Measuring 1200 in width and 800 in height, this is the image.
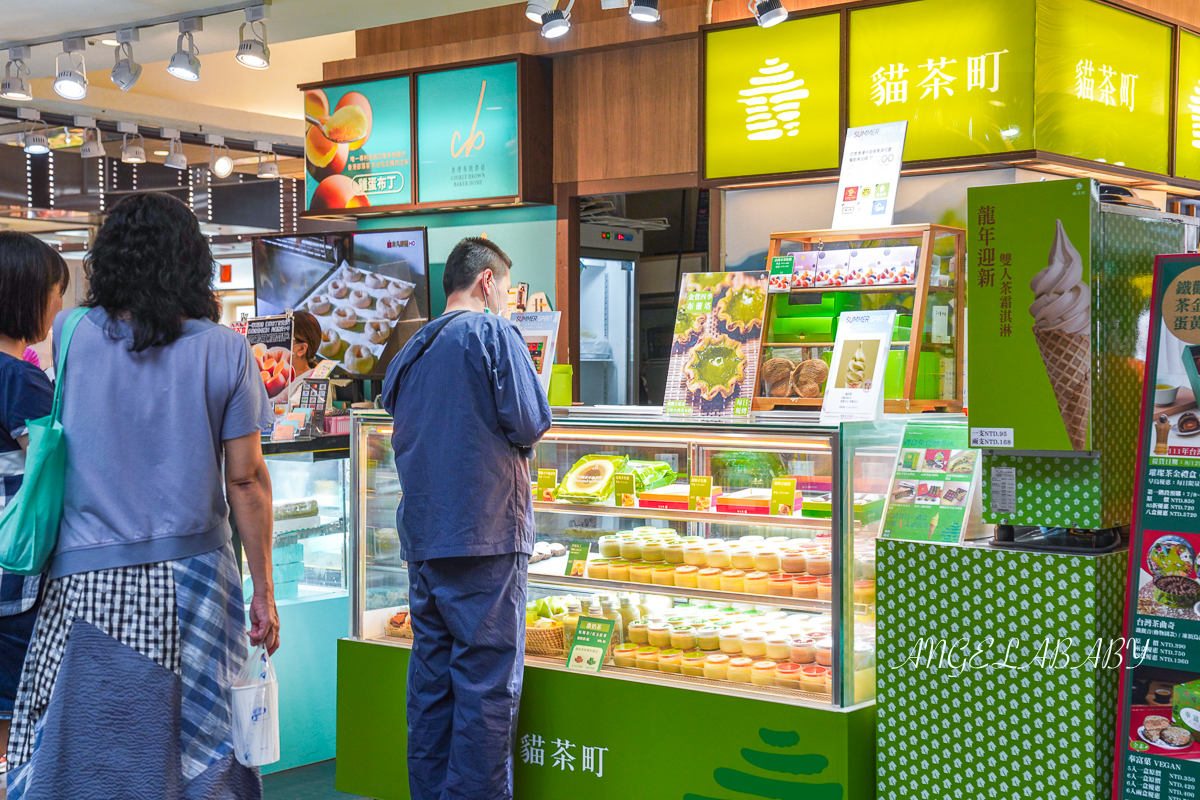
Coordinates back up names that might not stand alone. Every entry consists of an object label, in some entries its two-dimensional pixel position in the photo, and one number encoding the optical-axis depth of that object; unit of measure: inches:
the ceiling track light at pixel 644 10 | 201.3
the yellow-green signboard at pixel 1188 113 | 229.0
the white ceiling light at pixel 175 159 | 390.6
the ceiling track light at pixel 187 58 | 261.3
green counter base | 127.3
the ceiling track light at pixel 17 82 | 296.7
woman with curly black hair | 98.9
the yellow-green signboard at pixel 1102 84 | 193.6
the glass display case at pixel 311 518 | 196.1
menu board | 100.3
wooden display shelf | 176.2
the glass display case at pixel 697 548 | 131.8
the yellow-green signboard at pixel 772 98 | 213.9
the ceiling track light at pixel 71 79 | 278.5
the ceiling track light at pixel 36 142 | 360.2
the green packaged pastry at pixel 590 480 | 156.6
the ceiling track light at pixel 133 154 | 382.0
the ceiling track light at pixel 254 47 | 250.7
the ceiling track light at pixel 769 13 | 201.3
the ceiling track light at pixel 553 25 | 208.1
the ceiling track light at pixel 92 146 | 374.3
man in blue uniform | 138.4
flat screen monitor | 271.6
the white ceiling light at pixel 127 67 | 274.7
